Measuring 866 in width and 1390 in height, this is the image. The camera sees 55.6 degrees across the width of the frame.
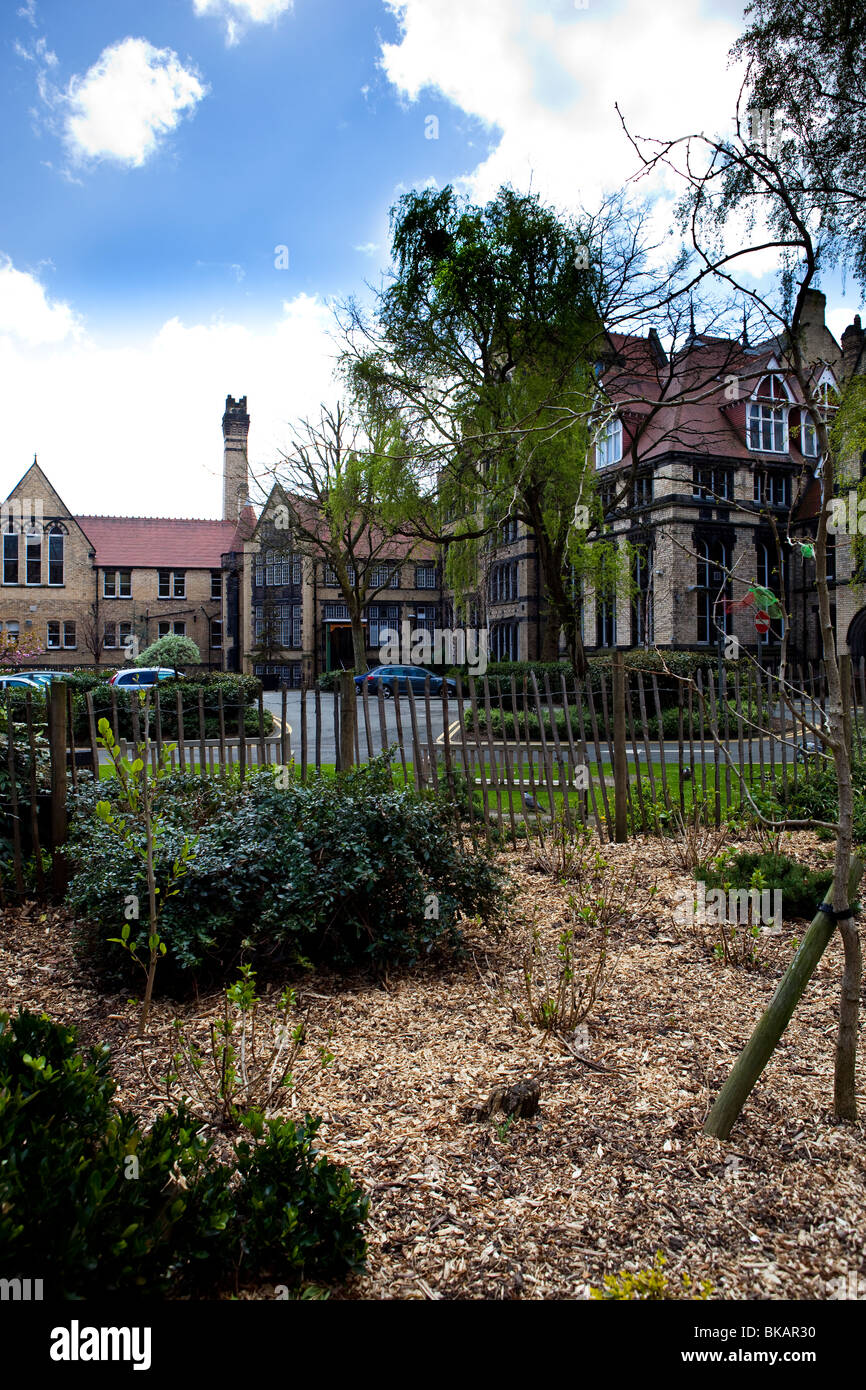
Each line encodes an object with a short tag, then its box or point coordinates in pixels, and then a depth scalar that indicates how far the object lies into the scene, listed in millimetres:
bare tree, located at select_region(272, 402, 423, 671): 21281
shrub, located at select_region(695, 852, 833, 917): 5484
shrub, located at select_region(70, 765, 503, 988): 4559
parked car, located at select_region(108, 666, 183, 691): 26652
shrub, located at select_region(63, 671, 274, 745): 15914
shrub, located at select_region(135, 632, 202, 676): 33125
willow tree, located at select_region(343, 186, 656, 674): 18812
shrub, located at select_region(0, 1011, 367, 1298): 1958
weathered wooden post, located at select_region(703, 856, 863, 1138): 2926
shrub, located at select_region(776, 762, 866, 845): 8602
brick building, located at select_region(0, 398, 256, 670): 47469
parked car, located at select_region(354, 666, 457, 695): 33719
